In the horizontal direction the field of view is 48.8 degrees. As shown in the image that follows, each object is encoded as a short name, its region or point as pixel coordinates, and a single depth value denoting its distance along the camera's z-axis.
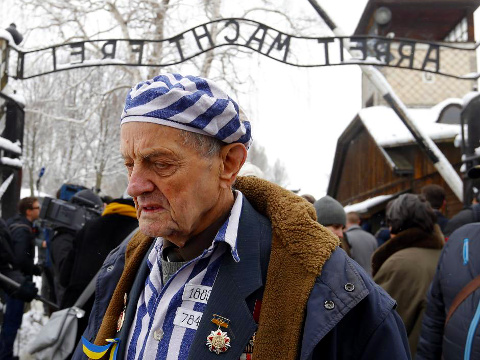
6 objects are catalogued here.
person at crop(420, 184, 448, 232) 5.41
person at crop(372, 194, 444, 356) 3.60
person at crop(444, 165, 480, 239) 3.07
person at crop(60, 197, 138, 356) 3.54
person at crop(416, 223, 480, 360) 2.44
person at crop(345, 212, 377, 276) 5.39
